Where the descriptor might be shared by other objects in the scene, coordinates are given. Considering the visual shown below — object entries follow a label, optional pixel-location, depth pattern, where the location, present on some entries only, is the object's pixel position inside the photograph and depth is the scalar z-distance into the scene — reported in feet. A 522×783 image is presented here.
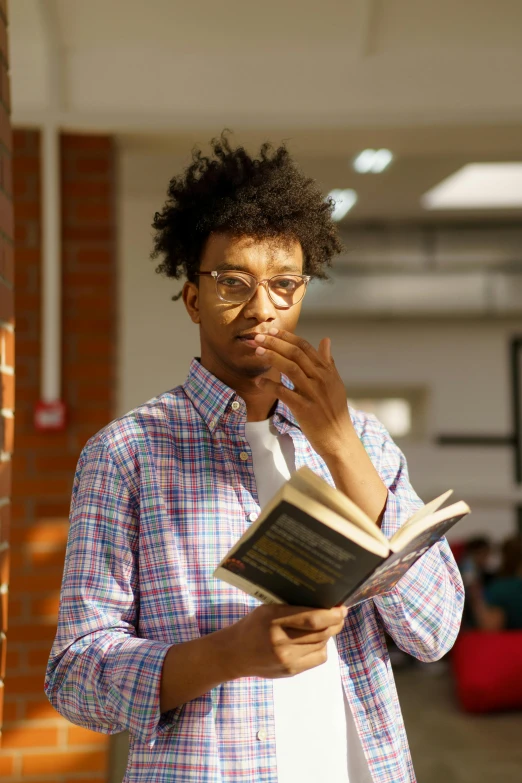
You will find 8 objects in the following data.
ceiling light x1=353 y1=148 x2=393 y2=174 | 13.56
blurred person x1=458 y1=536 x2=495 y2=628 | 19.49
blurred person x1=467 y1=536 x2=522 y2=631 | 18.22
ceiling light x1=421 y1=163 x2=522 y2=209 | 18.66
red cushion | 16.19
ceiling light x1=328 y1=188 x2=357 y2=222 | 17.26
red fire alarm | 9.41
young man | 3.58
